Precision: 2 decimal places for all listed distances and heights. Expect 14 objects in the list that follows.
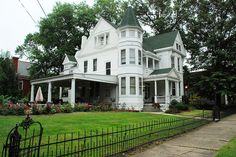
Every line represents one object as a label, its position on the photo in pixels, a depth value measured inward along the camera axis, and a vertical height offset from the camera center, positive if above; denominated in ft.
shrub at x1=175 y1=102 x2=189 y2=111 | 79.41 -2.98
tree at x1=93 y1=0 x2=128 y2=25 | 154.81 +57.54
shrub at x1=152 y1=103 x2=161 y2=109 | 82.53 -2.62
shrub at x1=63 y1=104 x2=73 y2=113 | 61.36 -2.97
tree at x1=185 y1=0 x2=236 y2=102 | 93.56 +24.96
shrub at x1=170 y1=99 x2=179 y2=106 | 81.66 -1.71
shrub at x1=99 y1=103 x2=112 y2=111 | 72.84 -2.85
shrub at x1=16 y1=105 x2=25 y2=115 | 53.52 -2.88
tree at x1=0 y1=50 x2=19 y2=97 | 112.78 +8.77
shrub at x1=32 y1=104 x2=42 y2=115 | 55.13 -2.93
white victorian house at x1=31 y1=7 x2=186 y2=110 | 83.71 +12.68
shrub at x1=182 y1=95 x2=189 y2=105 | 94.84 -0.38
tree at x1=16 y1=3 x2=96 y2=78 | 139.95 +37.29
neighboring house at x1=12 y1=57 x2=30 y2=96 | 146.63 +13.88
